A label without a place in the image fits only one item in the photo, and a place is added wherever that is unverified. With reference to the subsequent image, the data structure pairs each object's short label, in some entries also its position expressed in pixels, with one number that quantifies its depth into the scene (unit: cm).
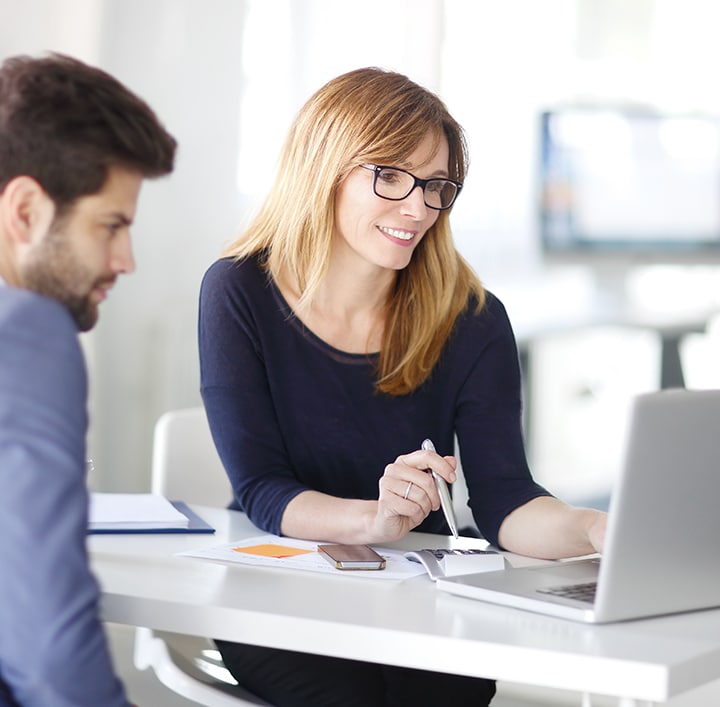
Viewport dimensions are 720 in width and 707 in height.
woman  290
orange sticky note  266
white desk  233
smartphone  259
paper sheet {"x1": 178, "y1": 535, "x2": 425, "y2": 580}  259
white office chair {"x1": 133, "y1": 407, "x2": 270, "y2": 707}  288
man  224
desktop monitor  591
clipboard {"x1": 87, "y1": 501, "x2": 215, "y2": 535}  275
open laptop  238
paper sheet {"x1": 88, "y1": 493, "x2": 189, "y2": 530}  277
